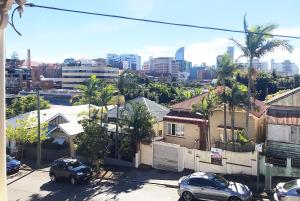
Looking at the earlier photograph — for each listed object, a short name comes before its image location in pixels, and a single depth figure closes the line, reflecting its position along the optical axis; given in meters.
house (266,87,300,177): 14.78
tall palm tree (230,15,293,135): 15.66
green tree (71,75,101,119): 19.43
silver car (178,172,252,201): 12.23
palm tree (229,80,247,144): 15.99
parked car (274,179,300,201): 10.93
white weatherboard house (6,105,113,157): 20.65
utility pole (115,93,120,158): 18.49
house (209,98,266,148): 17.79
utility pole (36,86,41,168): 18.54
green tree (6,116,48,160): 19.86
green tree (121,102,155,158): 17.75
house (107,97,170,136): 21.33
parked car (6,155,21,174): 17.72
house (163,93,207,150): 18.92
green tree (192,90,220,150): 17.72
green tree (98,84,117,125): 18.54
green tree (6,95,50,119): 28.03
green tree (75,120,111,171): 16.89
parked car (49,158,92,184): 15.64
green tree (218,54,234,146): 16.29
